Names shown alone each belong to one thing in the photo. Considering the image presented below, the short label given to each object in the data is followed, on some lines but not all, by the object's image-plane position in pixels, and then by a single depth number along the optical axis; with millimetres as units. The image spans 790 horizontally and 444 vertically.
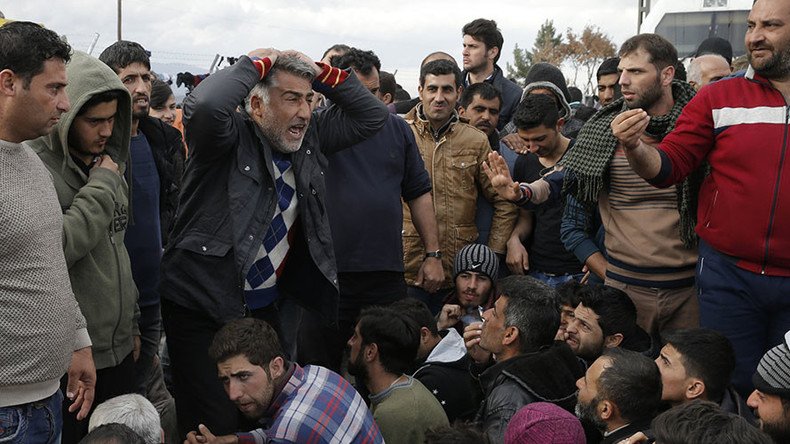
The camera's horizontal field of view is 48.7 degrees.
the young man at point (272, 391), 3654
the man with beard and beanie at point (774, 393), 3293
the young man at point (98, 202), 3502
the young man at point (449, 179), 5695
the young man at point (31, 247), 2754
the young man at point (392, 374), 4027
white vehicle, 16609
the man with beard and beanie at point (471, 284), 5461
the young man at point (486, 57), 7539
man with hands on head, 3865
